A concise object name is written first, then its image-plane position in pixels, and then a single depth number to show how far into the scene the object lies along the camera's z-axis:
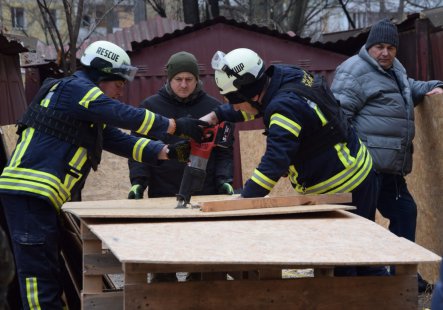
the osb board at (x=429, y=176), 6.69
